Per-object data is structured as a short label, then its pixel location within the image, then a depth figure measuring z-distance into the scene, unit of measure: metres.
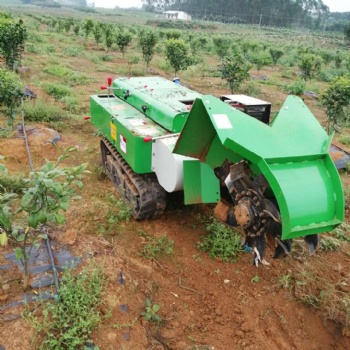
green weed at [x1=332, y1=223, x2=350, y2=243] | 5.21
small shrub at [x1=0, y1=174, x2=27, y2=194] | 5.21
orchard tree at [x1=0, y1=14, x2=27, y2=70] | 9.16
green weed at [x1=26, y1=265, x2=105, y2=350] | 2.95
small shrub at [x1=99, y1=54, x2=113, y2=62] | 19.86
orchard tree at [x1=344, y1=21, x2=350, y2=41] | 43.05
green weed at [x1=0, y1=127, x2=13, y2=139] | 7.11
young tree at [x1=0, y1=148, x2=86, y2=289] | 2.79
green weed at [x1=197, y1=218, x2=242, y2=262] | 4.46
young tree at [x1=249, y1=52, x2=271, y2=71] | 20.19
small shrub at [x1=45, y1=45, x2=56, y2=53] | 19.26
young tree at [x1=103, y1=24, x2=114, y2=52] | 20.19
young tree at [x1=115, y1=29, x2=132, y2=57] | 19.00
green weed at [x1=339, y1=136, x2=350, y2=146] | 9.85
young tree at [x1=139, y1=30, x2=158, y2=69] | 16.95
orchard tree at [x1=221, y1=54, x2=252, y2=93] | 12.38
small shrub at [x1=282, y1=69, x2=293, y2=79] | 21.09
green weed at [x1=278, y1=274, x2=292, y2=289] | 4.05
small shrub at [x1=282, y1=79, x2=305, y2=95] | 16.28
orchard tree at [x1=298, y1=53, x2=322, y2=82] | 16.19
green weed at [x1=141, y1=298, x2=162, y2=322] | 3.49
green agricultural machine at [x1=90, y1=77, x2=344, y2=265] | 2.60
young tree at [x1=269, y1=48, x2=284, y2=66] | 23.92
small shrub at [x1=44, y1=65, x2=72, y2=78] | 13.80
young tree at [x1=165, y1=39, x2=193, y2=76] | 15.13
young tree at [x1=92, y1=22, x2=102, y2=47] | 22.41
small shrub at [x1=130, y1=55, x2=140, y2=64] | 20.12
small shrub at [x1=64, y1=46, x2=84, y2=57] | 19.36
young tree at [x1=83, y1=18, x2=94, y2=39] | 22.69
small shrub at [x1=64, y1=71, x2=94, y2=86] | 13.17
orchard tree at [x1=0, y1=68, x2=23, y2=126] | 6.27
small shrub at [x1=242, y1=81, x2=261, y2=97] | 14.90
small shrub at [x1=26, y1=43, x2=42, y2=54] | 17.97
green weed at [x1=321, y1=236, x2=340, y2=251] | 4.88
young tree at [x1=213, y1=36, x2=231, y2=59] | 23.91
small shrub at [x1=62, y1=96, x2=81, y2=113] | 9.77
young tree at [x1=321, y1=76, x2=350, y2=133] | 8.56
